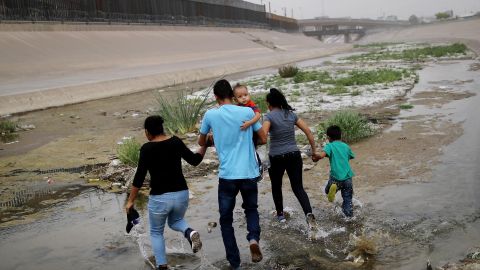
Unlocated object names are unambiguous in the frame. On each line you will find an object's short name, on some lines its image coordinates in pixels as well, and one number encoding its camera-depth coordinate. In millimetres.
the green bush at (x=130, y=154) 8287
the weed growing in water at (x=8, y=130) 12688
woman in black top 4395
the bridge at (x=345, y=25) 124625
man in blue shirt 4492
